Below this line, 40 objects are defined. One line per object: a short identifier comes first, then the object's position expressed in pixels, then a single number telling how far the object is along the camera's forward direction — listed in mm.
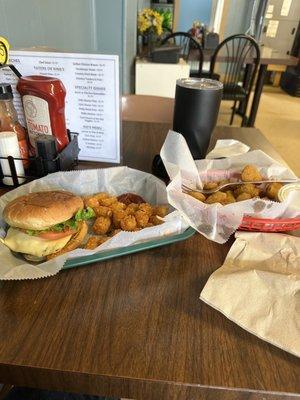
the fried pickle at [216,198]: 564
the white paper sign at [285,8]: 5122
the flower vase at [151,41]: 3136
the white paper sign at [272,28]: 5335
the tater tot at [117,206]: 565
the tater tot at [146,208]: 549
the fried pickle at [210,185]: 618
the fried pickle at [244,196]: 570
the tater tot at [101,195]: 595
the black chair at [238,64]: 2818
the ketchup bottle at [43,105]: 629
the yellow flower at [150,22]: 3154
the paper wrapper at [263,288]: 375
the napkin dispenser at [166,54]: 2763
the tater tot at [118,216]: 543
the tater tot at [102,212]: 561
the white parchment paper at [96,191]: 427
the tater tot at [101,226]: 542
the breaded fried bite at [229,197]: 568
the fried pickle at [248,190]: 588
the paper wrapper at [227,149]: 798
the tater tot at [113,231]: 537
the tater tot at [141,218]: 532
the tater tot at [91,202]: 570
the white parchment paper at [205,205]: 507
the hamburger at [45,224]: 471
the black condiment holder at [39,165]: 629
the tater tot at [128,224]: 524
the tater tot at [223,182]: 635
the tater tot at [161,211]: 549
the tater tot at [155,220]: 531
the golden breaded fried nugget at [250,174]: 607
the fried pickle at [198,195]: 576
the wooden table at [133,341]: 331
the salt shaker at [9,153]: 610
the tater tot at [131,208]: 558
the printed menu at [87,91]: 688
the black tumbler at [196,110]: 668
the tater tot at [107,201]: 582
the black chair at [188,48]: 2844
